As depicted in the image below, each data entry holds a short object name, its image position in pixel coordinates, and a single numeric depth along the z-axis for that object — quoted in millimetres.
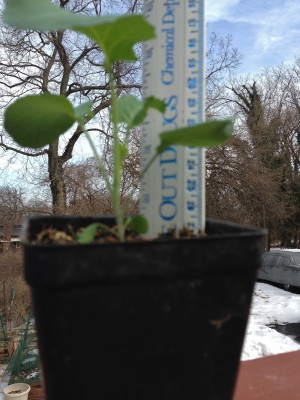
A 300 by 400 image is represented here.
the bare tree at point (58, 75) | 6816
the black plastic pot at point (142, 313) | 325
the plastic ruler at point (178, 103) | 447
